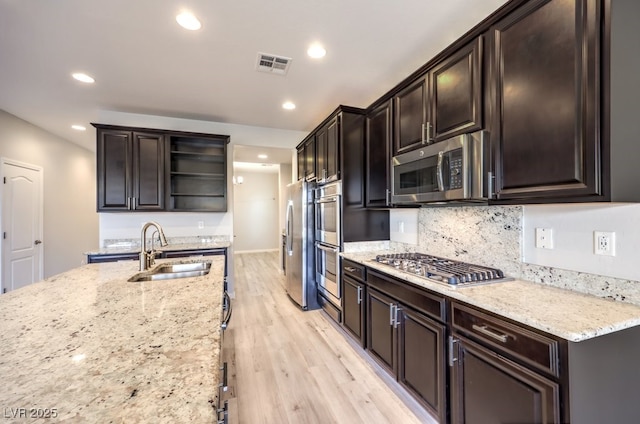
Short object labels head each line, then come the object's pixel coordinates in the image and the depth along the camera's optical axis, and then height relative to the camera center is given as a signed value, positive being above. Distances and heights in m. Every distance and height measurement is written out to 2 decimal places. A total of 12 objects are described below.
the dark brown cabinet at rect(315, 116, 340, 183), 3.05 +0.73
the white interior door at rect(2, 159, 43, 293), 3.77 -0.15
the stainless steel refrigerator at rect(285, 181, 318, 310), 3.69 -0.51
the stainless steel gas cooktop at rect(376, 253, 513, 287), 1.63 -0.39
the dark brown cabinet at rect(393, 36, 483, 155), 1.67 +0.79
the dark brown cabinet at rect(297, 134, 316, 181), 3.82 +0.83
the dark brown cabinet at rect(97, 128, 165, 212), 3.54 +0.58
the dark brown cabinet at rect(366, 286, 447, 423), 1.59 -0.91
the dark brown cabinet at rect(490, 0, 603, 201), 1.15 +0.53
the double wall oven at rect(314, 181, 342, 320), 2.99 -0.36
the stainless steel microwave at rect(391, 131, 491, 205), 1.62 +0.29
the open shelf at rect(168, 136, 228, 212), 4.10 +0.59
